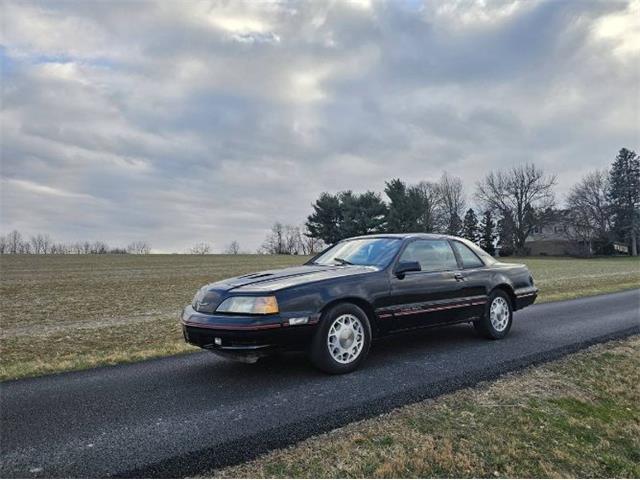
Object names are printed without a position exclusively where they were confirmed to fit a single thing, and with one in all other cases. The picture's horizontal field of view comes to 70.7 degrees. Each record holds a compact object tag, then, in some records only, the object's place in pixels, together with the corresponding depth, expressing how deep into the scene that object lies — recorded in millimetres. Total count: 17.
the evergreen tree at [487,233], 74462
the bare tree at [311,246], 72450
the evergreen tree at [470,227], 78562
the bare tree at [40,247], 77338
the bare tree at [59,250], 75538
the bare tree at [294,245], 91875
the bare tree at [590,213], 66375
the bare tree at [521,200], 67250
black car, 4395
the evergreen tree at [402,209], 57062
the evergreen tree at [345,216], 57625
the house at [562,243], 66938
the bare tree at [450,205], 78125
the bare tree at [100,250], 73125
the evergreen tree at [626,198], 64625
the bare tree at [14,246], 73812
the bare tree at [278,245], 92831
